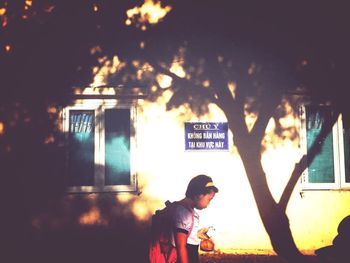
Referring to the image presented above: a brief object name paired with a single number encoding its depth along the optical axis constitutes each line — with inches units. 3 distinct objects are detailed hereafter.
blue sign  252.7
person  116.3
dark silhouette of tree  245.4
